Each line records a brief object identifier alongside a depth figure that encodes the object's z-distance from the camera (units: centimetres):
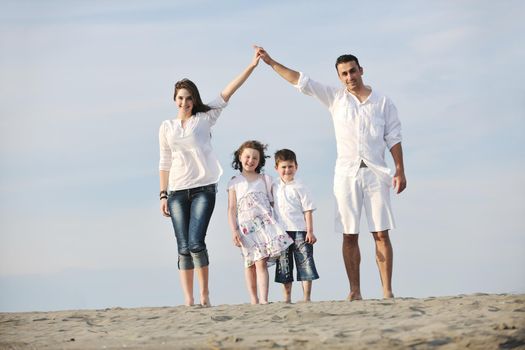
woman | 902
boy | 960
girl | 939
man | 870
